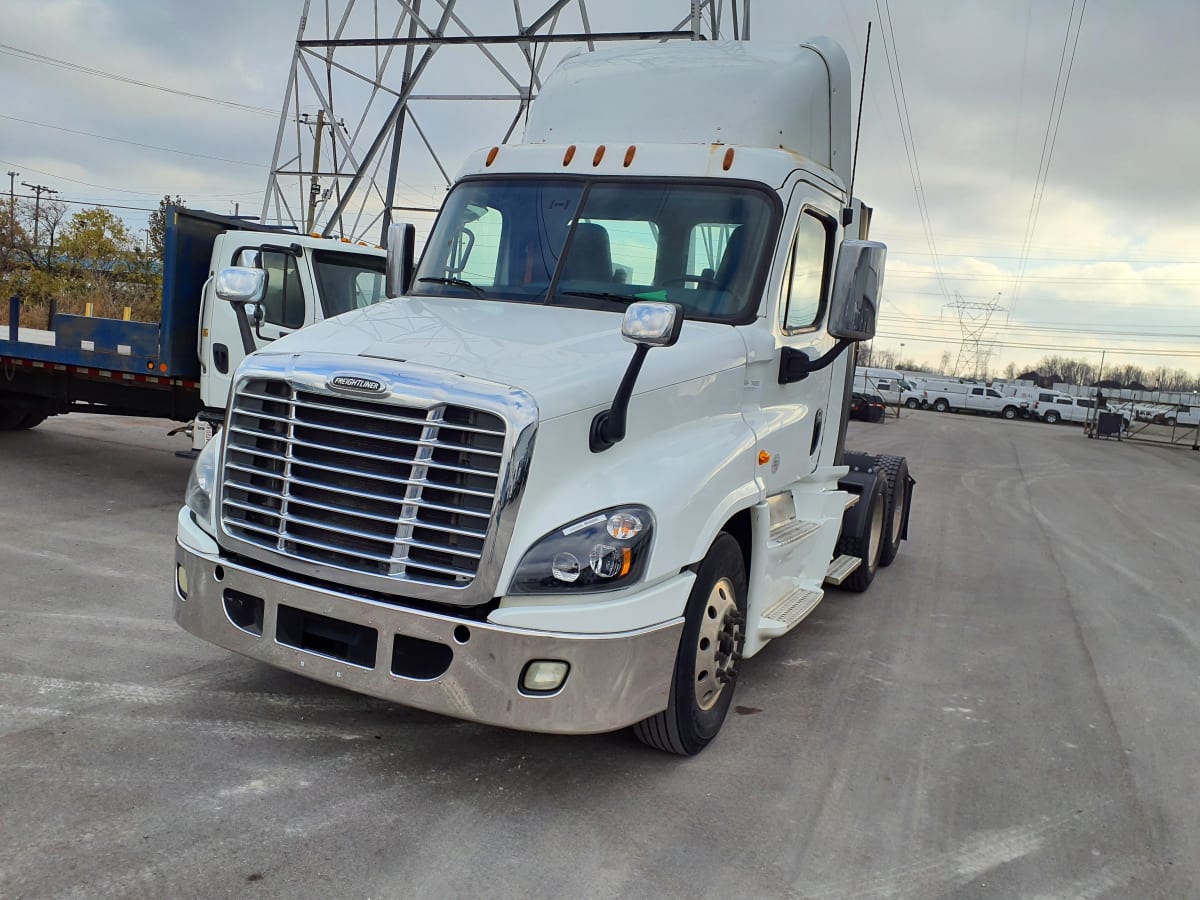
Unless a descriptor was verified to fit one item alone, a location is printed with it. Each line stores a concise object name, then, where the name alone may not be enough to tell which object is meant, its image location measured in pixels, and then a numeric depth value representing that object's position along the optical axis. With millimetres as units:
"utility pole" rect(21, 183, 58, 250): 42031
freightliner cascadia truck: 3580
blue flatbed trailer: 9477
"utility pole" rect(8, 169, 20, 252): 39781
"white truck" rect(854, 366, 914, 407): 56125
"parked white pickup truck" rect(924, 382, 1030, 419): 60094
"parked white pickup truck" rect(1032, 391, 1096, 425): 58938
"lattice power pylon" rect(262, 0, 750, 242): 13781
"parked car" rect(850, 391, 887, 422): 37094
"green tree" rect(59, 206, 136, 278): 37625
